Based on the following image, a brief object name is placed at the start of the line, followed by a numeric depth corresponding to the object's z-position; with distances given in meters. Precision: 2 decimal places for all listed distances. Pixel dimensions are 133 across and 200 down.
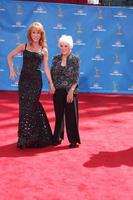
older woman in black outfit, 6.30
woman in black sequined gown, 6.19
